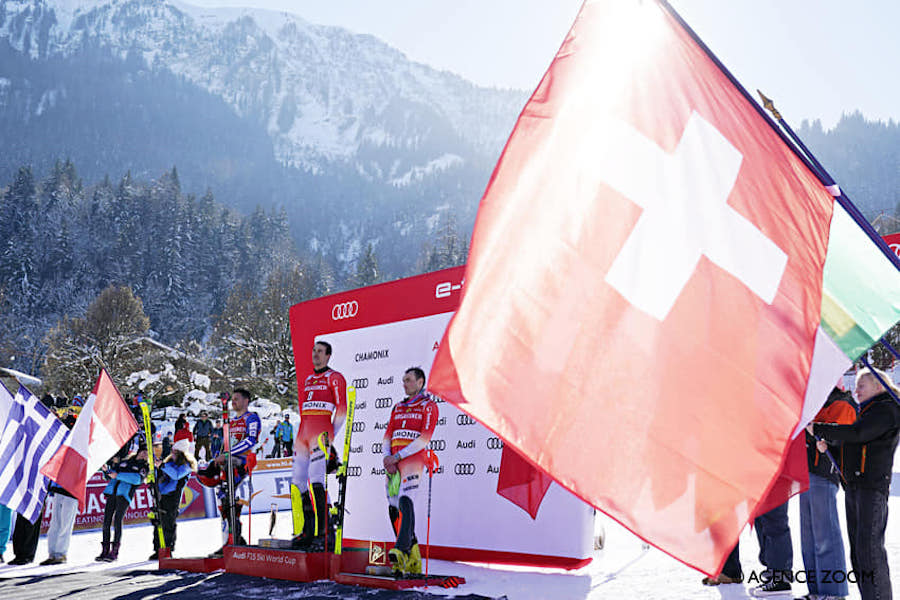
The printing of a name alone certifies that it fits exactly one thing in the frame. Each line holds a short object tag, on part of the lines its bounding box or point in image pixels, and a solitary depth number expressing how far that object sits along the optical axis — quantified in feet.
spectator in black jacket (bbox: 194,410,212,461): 79.61
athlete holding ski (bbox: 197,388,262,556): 30.30
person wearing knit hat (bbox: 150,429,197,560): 33.50
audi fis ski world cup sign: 27.89
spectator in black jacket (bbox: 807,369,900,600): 15.72
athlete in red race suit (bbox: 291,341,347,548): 28.63
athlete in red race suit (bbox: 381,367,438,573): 25.09
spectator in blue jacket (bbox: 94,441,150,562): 34.65
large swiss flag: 8.57
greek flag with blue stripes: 31.91
